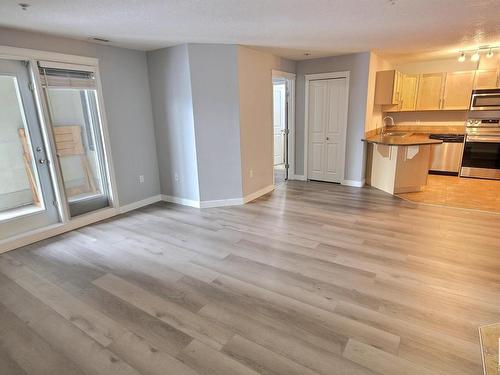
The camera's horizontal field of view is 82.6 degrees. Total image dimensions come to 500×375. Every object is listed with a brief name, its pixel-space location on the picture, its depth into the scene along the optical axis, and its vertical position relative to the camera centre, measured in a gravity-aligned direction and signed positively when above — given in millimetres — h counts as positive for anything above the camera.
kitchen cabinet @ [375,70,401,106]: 5543 +507
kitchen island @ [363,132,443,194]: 4927 -869
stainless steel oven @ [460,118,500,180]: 5594 -753
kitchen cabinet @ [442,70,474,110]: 5828 +421
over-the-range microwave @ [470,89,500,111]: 5504 +188
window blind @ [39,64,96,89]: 3536 +582
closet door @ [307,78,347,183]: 5680 -246
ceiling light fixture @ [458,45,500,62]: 4923 +1085
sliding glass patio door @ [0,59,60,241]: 3334 -423
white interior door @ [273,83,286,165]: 7495 -175
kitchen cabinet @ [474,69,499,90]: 5504 +585
